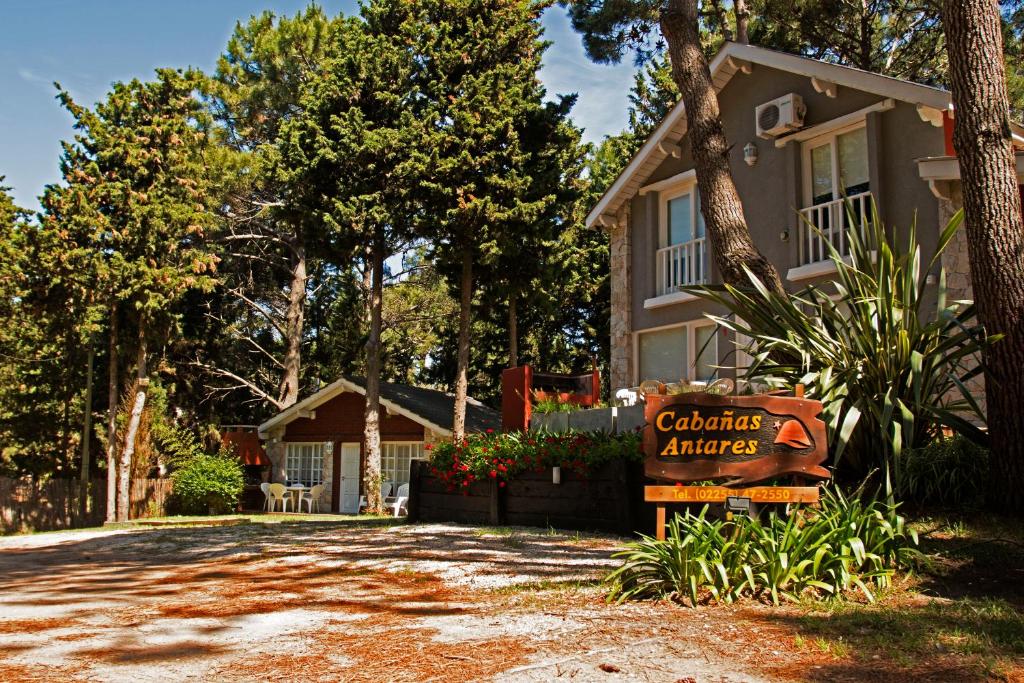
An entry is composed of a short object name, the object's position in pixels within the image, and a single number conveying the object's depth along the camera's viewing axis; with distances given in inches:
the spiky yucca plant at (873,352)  298.2
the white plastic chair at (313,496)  997.8
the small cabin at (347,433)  962.1
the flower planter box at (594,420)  504.4
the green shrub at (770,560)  217.9
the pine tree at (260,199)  1180.5
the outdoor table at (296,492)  1006.0
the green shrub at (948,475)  288.7
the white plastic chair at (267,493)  1010.1
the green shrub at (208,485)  973.8
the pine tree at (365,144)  812.0
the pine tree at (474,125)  791.7
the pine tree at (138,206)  895.7
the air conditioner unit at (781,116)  571.1
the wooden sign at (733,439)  257.9
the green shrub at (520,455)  370.6
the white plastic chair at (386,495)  928.9
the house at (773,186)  503.5
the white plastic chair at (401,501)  845.8
